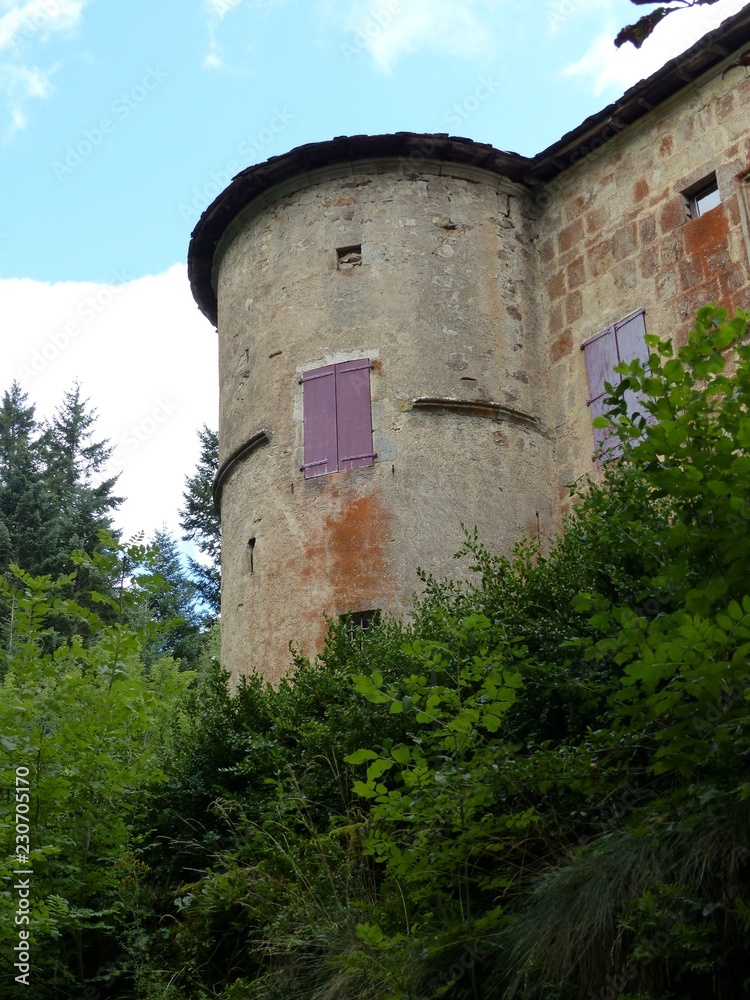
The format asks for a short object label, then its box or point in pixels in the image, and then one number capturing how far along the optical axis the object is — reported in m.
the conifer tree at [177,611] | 26.75
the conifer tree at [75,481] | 27.52
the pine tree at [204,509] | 30.52
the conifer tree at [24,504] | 26.53
